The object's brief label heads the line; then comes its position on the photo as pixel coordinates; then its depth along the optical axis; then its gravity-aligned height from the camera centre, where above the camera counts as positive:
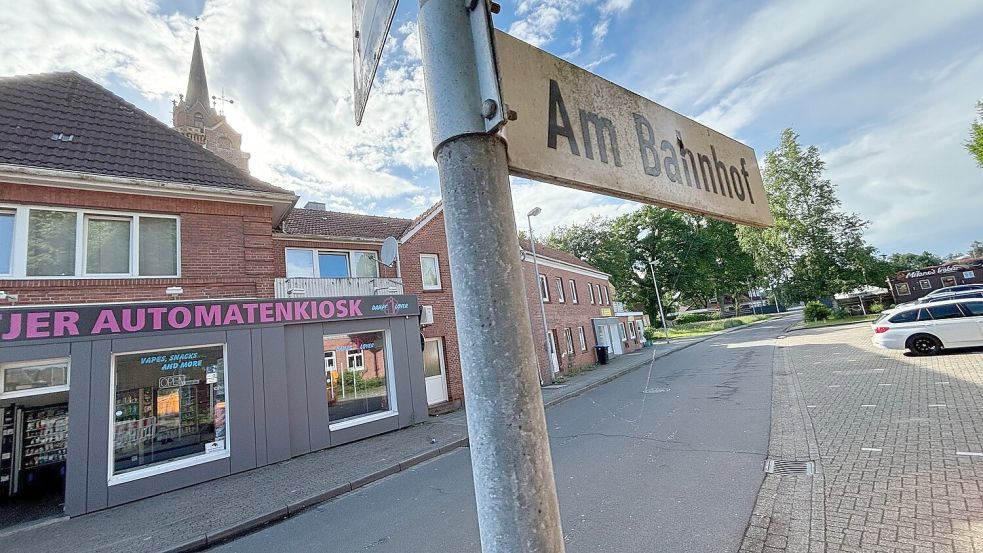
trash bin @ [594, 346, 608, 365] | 25.83 -1.75
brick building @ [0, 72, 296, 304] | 8.16 +3.99
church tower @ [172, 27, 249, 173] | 32.06 +20.24
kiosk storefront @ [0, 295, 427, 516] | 7.68 -0.21
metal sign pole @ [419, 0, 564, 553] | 0.87 +0.03
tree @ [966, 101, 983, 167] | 25.20 +8.02
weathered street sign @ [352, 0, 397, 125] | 1.36 +1.09
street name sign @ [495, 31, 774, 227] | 1.14 +0.62
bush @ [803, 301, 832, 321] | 32.88 -1.23
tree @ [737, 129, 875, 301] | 32.06 +4.89
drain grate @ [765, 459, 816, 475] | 5.55 -2.27
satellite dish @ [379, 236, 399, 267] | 13.19 +3.27
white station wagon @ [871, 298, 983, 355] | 12.42 -1.42
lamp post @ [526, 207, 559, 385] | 19.29 +5.45
